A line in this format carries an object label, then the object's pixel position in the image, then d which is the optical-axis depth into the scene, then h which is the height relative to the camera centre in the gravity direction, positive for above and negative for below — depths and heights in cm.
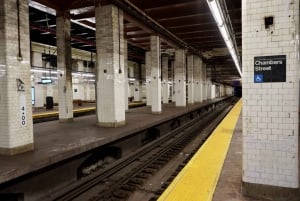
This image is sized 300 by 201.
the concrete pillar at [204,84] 2342 +81
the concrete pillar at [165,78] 2026 +119
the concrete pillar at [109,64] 767 +92
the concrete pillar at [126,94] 1323 -3
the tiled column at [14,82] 461 +24
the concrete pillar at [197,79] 1983 +110
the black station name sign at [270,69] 284 +27
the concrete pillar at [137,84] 2369 +88
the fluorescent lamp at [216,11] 604 +214
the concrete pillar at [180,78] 1543 +90
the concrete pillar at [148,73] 1592 +128
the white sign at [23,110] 489 -30
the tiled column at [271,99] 281 -8
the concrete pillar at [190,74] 1826 +136
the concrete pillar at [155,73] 1178 +95
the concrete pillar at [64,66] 878 +101
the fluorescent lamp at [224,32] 823 +211
